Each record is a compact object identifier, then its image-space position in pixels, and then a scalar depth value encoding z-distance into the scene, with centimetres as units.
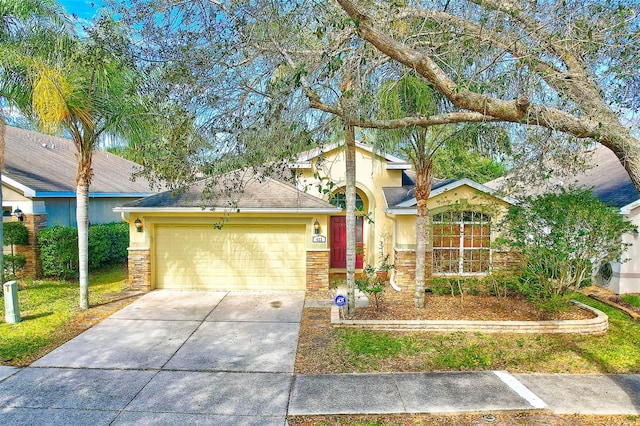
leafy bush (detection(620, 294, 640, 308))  1011
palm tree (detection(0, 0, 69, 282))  857
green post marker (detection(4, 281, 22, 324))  814
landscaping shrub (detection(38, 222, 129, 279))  1159
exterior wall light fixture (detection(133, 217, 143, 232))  1093
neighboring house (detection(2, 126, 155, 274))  1170
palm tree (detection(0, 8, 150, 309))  773
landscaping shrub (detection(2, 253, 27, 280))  1116
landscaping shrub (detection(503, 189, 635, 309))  791
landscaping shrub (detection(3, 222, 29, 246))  1120
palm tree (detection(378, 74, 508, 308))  767
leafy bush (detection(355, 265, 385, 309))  846
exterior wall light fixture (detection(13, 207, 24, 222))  1166
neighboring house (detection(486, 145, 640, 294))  1090
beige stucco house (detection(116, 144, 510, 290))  1084
